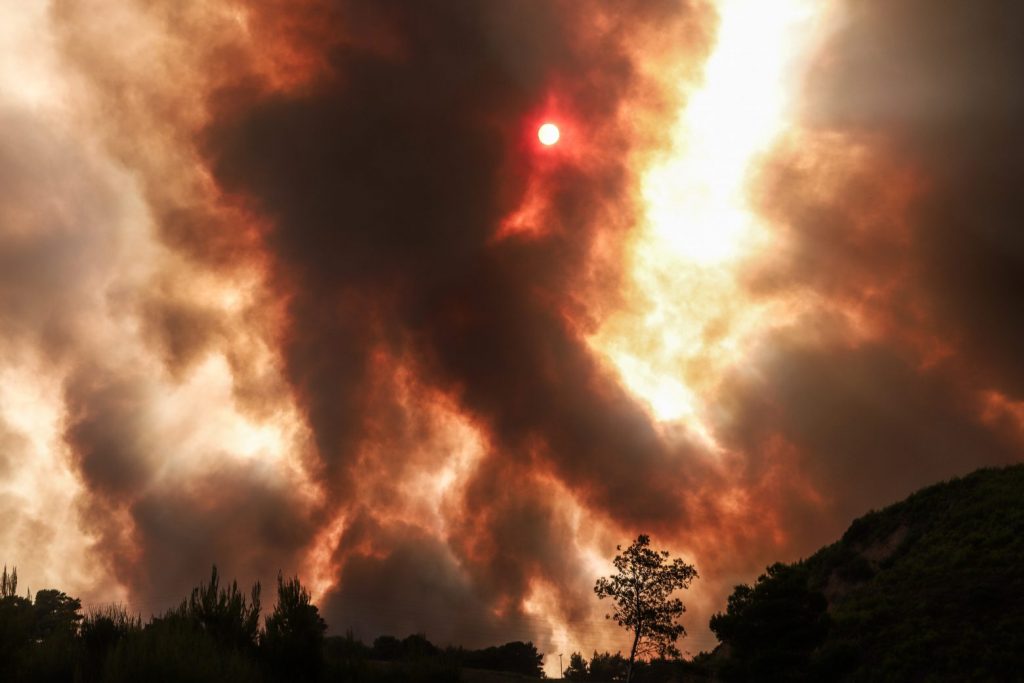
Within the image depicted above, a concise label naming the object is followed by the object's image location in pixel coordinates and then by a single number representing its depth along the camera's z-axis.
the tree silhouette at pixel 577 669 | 154.44
